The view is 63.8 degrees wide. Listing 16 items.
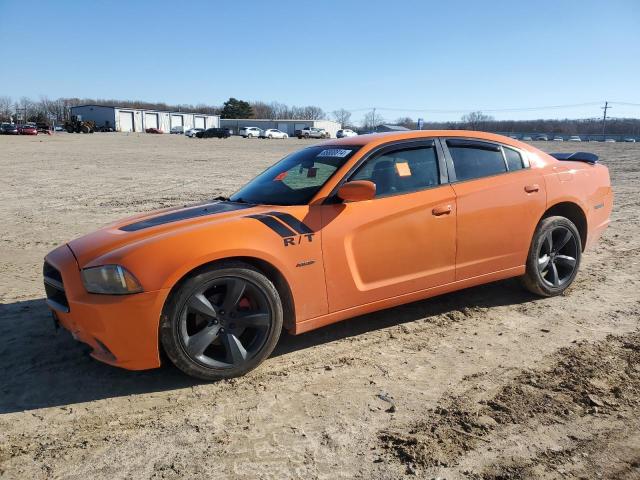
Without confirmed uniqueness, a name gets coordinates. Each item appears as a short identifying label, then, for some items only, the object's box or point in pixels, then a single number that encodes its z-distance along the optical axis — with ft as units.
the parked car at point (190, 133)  256.58
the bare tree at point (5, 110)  375.59
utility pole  383.84
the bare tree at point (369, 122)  513.33
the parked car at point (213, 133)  236.22
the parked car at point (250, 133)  274.16
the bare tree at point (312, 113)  573.33
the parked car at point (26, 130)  209.26
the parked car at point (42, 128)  226.58
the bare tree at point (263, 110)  543.96
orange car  10.50
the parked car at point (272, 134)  270.87
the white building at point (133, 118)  329.11
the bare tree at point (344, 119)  534.82
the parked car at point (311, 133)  273.33
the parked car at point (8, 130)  205.98
